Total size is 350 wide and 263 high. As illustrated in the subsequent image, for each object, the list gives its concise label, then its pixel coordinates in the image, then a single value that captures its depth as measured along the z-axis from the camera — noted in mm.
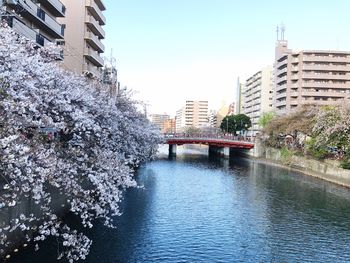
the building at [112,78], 40600
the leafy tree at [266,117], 84725
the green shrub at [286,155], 53062
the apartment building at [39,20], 26984
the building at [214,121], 186938
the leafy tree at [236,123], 113062
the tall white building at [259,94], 122125
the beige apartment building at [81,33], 47500
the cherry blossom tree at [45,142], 10188
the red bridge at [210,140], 70750
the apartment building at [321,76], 88438
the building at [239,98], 161000
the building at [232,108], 185625
